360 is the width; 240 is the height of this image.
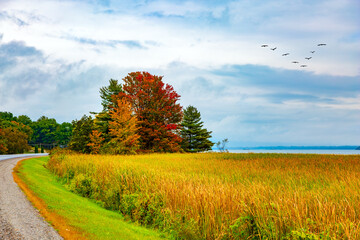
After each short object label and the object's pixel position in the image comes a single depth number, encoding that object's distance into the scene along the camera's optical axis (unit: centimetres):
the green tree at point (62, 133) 10731
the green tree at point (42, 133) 11169
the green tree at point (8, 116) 10836
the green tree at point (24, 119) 11931
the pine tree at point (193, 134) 5734
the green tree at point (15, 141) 5788
